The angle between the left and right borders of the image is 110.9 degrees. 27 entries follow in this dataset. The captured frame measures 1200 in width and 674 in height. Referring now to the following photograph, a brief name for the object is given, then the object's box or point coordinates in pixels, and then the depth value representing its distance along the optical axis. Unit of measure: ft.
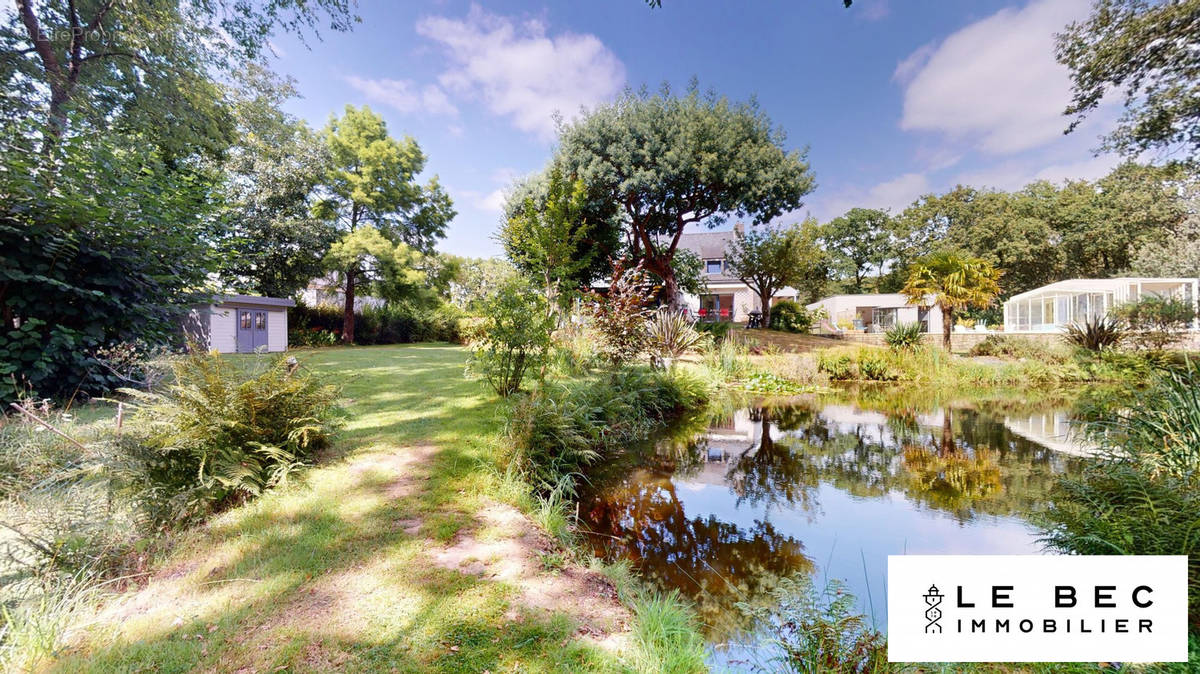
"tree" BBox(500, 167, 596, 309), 34.47
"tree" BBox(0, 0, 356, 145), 22.66
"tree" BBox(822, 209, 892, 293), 123.13
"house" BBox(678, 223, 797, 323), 96.02
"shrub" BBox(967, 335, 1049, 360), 38.11
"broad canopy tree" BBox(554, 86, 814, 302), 45.42
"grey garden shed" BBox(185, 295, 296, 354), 48.57
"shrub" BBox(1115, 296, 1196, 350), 37.91
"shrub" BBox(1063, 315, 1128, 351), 33.86
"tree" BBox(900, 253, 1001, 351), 42.52
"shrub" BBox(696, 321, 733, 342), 50.99
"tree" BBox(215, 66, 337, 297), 57.31
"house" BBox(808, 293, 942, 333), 85.76
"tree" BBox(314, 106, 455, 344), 63.72
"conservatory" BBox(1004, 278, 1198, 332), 52.49
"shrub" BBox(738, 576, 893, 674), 5.75
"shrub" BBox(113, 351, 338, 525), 8.05
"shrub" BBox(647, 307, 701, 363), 31.48
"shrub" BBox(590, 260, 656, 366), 27.58
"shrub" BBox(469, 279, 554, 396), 17.49
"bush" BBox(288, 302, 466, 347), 63.52
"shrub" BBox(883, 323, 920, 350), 39.60
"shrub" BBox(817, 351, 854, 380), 36.83
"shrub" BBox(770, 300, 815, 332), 77.25
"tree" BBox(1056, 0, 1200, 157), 21.98
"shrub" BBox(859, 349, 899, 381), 36.22
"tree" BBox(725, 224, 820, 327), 67.10
